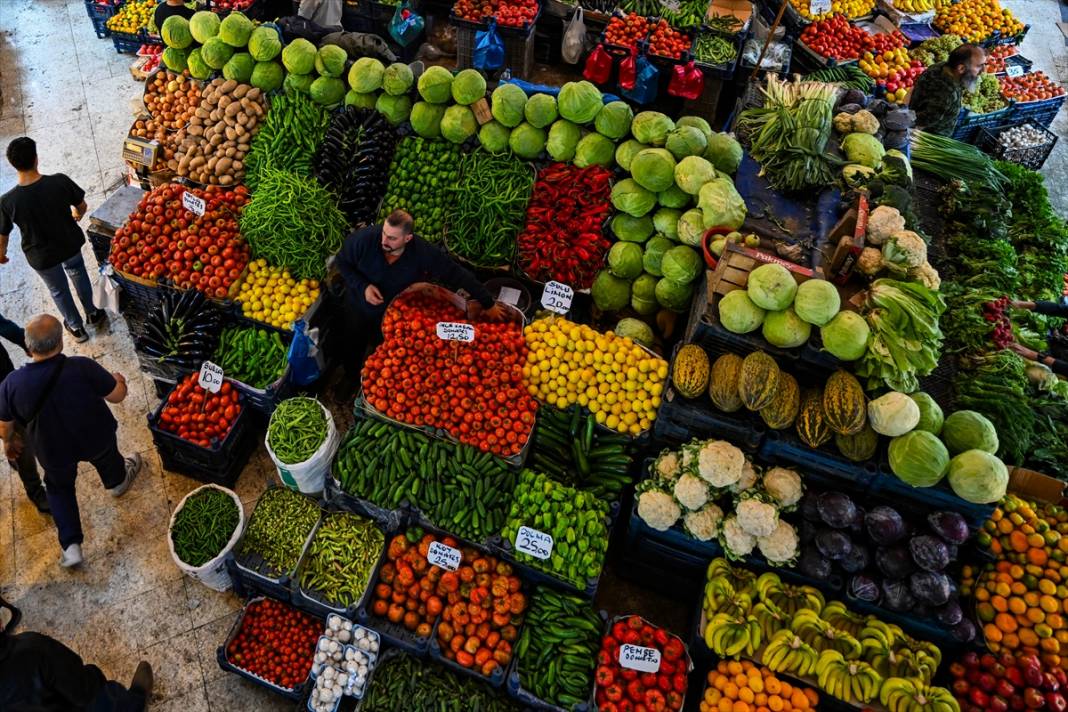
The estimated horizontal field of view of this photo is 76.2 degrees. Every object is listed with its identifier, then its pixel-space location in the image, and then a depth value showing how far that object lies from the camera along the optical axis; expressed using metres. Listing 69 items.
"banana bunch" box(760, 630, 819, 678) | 3.52
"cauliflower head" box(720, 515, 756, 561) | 3.76
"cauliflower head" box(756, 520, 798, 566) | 3.72
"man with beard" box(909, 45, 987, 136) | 5.91
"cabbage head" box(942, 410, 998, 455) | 3.57
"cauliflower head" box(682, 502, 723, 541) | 3.82
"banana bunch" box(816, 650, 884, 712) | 3.45
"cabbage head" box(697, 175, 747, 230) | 4.43
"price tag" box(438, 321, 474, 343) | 4.24
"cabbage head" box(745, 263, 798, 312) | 3.62
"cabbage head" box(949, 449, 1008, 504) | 3.43
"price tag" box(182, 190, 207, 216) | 5.11
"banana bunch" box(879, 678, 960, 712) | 3.38
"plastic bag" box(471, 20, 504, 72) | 7.12
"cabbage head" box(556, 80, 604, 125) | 5.02
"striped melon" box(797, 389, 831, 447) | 3.73
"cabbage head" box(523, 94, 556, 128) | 5.13
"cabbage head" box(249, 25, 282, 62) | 5.56
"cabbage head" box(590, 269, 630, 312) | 5.07
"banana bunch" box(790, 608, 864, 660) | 3.56
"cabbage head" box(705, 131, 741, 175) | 4.85
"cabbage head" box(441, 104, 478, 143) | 5.25
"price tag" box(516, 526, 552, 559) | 3.80
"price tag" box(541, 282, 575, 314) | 4.82
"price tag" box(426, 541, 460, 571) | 3.87
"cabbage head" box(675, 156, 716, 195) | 4.61
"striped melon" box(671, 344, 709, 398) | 3.89
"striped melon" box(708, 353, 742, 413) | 3.83
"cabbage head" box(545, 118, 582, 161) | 5.14
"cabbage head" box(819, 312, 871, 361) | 3.57
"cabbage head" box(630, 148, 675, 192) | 4.71
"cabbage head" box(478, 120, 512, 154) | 5.25
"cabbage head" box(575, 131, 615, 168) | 5.10
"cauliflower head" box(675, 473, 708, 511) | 3.77
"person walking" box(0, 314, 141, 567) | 3.70
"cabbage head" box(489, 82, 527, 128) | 5.16
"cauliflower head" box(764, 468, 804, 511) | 3.77
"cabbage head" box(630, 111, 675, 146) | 4.89
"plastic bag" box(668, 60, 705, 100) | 7.04
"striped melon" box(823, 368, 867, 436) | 3.61
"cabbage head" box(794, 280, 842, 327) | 3.59
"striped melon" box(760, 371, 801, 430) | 3.78
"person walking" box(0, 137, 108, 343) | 4.71
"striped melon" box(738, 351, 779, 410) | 3.72
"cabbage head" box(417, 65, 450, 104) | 5.24
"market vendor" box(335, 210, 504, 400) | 4.46
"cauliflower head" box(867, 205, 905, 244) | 4.01
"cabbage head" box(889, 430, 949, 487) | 3.48
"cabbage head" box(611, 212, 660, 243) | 4.93
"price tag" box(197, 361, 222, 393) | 4.58
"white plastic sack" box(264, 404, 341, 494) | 4.22
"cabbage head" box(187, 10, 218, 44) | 5.72
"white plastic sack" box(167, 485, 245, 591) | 3.99
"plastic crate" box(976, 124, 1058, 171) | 7.12
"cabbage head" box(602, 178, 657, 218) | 4.82
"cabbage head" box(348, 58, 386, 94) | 5.38
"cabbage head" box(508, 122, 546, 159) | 5.19
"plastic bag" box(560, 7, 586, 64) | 7.42
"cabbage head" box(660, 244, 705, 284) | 4.60
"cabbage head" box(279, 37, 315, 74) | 5.49
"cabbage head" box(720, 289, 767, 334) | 3.76
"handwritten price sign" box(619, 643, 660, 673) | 3.59
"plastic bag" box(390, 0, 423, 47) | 7.32
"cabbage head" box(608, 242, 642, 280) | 4.91
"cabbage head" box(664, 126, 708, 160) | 4.79
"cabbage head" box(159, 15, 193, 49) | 5.74
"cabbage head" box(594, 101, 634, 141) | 5.04
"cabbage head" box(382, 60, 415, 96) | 5.36
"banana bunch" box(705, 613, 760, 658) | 3.60
